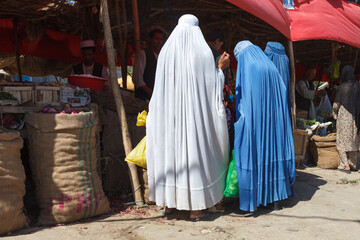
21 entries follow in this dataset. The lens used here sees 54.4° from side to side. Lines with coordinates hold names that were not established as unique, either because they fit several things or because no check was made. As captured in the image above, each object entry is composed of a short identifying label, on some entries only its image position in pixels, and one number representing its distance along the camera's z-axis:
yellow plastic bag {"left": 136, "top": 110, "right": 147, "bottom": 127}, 3.96
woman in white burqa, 3.46
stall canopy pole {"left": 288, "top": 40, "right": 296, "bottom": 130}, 6.31
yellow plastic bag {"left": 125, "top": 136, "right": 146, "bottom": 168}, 3.84
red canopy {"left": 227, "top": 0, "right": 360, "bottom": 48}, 5.93
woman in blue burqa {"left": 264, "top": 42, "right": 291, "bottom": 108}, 4.59
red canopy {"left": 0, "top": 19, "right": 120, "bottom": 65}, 7.48
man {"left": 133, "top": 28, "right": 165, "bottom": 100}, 5.11
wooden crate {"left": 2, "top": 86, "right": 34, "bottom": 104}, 3.51
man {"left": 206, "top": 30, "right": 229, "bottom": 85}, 4.49
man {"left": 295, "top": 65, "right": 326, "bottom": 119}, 7.11
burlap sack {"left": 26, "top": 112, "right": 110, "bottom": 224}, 3.35
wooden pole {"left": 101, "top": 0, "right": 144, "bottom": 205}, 4.00
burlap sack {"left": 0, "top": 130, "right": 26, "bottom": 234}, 2.97
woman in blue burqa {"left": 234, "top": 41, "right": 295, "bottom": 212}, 3.71
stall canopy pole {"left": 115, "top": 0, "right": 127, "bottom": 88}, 6.00
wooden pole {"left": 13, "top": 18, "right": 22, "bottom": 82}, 6.94
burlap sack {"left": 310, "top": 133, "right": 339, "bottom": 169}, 6.64
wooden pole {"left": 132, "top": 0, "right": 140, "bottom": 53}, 5.73
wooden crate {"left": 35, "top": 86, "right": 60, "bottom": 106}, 3.61
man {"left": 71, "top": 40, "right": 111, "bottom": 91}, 5.29
